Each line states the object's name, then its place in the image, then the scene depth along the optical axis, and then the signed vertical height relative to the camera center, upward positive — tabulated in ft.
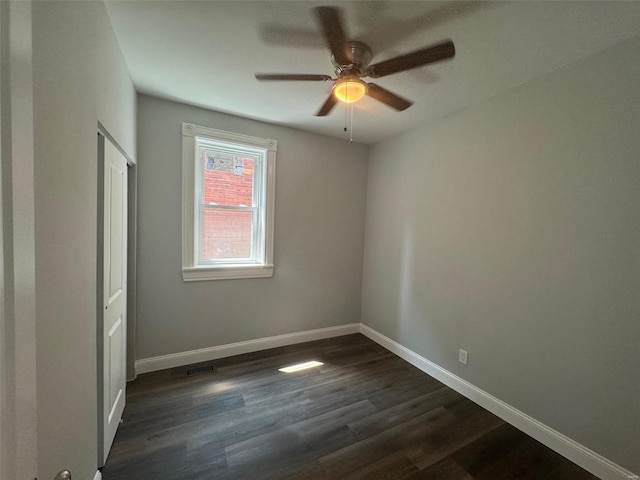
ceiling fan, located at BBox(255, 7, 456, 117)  4.19 +3.07
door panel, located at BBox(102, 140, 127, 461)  4.91 -1.48
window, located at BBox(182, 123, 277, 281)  8.34 +0.74
